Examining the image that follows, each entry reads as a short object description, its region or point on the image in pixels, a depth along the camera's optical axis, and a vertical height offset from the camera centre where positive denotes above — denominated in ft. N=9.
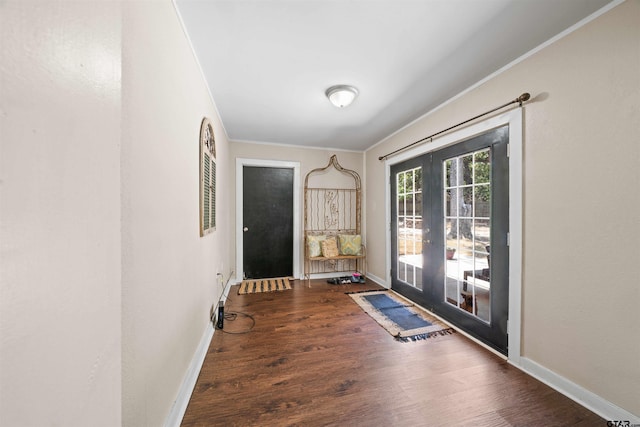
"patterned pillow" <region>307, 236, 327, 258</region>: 12.67 -1.78
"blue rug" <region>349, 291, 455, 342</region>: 7.49 -3.74
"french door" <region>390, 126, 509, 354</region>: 6.48 -0.68
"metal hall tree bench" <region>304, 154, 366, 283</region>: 13.41 -0.12
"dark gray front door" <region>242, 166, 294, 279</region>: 13.00 -0.51
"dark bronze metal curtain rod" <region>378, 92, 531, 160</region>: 5.70 +2.80
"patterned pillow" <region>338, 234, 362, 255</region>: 13.25 -1.73
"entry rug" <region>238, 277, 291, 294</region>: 11.55 -3.71
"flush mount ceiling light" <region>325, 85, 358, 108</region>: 7.25 +3.68
